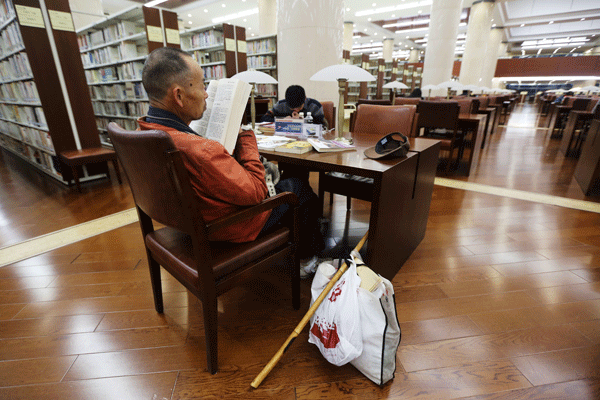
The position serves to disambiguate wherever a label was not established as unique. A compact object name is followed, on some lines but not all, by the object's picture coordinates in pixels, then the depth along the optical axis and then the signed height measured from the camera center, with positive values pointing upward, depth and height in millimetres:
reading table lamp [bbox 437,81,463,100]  5067 +80
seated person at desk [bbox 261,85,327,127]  2525 -154
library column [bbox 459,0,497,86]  10297 +1717
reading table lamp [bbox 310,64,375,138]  1758 +81
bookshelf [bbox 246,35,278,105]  5676 +585
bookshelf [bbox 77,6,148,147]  4316 +354
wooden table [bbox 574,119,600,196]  2830 -696
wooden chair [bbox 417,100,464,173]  3305 -291
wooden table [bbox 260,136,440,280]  1271 -456
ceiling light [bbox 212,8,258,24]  11898 +2907
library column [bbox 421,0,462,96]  7531 +1217
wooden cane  1067 -868
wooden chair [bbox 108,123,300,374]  809 -486
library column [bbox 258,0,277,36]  9141 +2174
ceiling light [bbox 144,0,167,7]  9869 +2751
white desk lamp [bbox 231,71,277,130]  2262 +80
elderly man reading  909 -182
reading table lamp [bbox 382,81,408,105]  5526 +84
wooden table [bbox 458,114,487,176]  3689 -423
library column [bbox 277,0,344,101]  3750 +601
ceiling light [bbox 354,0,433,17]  10789 +2972
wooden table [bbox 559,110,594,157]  4379 -516
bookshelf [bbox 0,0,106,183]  2863 +83
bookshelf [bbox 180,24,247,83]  4594 +630
